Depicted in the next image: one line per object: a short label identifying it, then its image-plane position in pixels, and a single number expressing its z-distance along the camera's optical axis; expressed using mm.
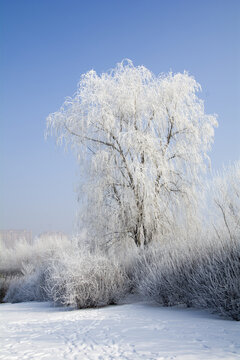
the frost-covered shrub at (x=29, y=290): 9898
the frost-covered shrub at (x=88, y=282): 7172
